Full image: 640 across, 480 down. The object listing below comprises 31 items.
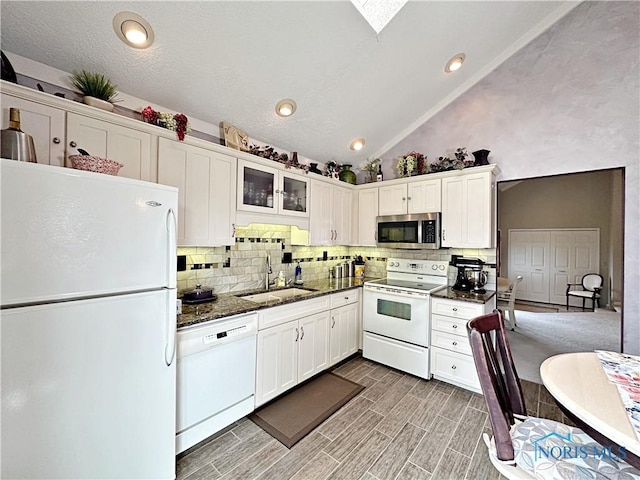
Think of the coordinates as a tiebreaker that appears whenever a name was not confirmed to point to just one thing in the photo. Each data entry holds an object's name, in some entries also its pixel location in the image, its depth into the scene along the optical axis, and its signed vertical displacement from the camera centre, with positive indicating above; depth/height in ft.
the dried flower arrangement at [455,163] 10.37 +3.10
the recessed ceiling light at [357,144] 11.96 +4.28
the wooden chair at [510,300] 9.88 -2.17
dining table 3.17 -2.20
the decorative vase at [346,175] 12.82 +3.06
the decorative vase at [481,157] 9.97 +3.12
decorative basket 4.63 +1.25
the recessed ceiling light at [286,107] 8.88 +4.40
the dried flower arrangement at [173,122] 6.75 +2.89
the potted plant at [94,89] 5.76 +3.20
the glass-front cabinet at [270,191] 8.38 +1.62
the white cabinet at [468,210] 9.56 +1.13
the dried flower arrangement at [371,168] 12.91 +3.46
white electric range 9.54 -2.84
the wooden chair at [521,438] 3.71 -3.06
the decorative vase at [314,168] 11.65 +3.06
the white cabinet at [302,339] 7.63 -3.32
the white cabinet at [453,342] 8.74 -3.41
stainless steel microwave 10.46 +0.38
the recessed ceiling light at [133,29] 5.49 +4.37
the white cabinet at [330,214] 10.93 +1.08
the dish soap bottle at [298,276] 11.07 -1.54
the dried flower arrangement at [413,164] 11.50 +3.25
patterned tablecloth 3.54 -2.18
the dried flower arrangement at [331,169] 12.06 +3.17
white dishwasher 5.91 -3.30
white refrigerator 3.60 -1.36
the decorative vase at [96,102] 5.74 +2.85
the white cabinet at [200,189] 6.80 +1.33
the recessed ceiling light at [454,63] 9.40 +6.35
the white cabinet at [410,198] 10.65 +1.77
